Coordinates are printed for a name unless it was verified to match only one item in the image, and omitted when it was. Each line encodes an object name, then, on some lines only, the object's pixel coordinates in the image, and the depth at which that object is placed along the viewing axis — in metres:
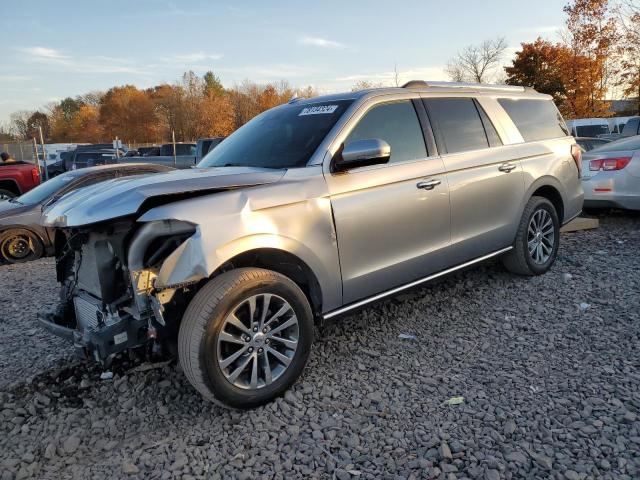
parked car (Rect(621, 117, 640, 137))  13.88
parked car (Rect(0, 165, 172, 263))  7.46
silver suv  2.81
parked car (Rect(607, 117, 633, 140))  22.33
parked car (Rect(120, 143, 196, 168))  18.07
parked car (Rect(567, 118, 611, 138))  21.44
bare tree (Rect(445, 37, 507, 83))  39.09
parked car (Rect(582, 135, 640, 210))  7.11
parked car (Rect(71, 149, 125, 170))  21.45
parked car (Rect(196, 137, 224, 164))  15.55
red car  10.90
